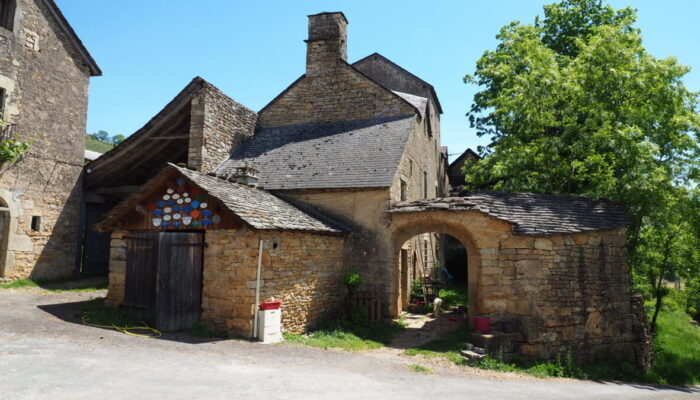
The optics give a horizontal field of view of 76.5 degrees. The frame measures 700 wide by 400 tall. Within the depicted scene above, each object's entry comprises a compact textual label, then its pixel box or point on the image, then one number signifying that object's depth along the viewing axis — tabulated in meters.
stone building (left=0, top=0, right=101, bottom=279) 12.64
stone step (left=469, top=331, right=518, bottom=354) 9.18
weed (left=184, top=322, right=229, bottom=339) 8.88
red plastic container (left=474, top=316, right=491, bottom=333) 9.67
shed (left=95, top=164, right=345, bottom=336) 9.05
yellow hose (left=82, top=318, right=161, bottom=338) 8.59
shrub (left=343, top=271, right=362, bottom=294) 11.49
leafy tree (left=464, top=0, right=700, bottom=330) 11.76
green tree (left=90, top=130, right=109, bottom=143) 81.88
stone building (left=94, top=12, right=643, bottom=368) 9.30
